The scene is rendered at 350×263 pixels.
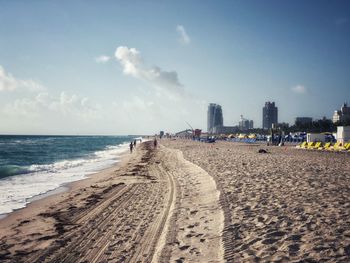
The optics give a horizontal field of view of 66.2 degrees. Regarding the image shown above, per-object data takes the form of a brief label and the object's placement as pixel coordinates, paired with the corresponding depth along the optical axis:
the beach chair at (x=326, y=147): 35.94
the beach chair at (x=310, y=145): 38.52
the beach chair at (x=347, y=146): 32.28
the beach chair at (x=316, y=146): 37.61
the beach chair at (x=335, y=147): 33.66
